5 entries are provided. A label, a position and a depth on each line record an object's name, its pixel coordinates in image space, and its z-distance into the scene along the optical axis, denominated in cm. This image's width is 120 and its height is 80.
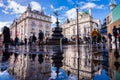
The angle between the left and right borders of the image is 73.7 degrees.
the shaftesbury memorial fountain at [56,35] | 2220
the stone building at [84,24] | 3900
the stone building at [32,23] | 3878
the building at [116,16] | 1792
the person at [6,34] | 990
